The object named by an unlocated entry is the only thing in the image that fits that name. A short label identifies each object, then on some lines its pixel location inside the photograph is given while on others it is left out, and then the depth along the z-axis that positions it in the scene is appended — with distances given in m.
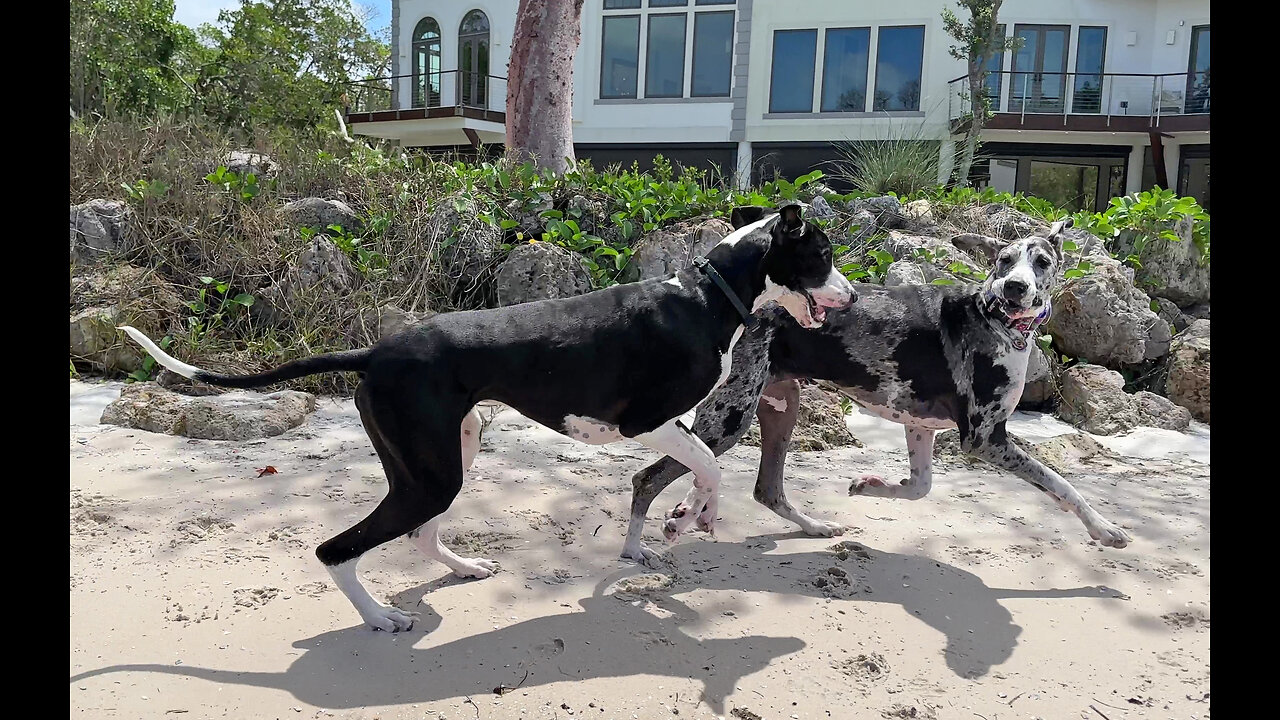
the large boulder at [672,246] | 8.89
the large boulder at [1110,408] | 7.42
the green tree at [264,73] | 23.61
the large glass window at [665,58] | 23.83
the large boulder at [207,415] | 6.30
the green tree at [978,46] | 17.08
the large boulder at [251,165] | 10.12
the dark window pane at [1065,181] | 22.44
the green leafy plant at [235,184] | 9.44
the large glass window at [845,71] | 22.77
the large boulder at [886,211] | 9.82
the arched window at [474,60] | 24.25
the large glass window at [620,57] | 24.02
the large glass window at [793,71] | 23.05
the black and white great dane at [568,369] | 3.38
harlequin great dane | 4.49
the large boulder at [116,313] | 8.05
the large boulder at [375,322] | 8.24
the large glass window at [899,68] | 22.38
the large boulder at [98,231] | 8.95
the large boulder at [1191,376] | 7.98
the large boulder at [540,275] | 8.52
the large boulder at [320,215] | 9.41
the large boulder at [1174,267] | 9.70
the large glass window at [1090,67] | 21.55
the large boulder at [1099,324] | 8.42
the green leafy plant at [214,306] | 8.45
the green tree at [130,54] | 18.73
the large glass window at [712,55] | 23.52
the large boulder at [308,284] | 8.56
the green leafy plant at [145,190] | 9.20
